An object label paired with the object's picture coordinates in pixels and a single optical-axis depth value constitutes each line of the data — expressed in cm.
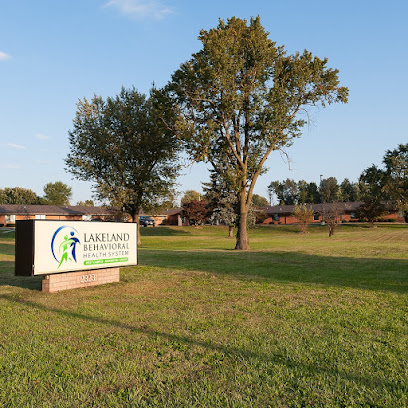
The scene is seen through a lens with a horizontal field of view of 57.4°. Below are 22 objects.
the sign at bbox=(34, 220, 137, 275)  992
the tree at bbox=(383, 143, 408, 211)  6297
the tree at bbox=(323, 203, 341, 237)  4569
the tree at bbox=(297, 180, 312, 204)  11256
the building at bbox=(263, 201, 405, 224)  8094
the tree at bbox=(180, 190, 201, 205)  12034
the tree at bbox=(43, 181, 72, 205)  11881
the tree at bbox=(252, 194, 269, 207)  13476
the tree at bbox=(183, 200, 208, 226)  6850
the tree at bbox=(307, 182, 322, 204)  11357
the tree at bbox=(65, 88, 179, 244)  3209
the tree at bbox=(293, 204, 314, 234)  5428
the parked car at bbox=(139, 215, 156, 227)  7481
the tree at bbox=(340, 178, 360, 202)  10888
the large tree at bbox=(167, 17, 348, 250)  2348
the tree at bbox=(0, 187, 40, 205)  11817
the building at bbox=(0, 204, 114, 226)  7675
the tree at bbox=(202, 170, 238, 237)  5491
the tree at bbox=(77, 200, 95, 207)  14256
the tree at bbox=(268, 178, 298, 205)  12745
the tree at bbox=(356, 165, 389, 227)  6588
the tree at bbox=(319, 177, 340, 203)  10656
